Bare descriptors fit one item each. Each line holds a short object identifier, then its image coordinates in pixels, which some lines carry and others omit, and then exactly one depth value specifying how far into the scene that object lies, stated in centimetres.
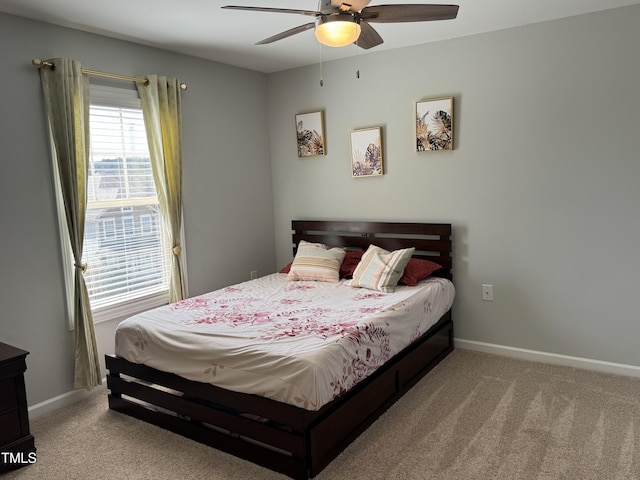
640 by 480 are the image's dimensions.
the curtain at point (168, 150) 364
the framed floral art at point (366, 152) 413
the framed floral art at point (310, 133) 444
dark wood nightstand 246
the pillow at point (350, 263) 401
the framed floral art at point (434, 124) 378
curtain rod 298
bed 231
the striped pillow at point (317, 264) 397
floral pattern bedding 235
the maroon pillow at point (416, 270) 367
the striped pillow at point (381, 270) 361
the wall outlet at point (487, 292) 379
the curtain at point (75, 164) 305
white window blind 338
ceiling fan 210
